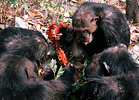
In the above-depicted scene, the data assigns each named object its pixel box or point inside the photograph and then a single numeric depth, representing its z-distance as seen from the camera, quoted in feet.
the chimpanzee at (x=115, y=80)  9.77
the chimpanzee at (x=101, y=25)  13.35
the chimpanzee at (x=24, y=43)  13.00
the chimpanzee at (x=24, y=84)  10.43
